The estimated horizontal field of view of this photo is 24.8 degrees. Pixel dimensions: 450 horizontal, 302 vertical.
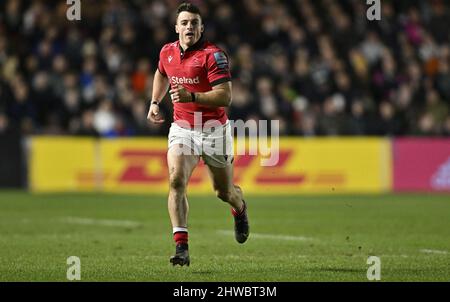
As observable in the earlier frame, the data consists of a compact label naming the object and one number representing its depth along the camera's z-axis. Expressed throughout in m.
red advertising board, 22.83
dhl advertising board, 22.25
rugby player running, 9.84
